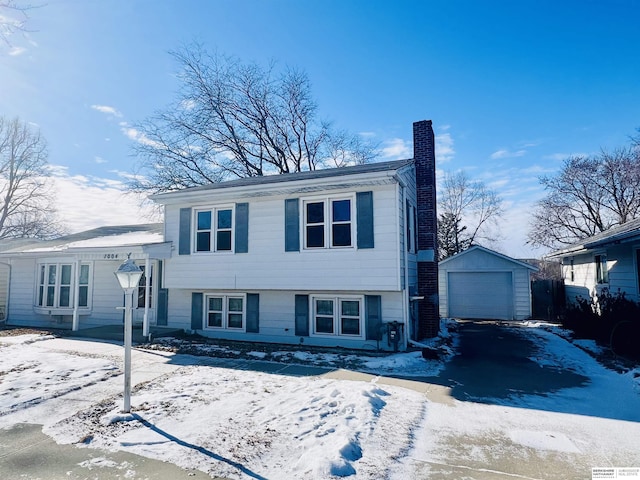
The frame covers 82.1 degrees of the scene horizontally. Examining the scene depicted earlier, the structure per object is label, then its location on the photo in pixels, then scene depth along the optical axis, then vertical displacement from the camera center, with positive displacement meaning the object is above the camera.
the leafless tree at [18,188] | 28.23 +7.20
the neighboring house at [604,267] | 11.60 +0.42
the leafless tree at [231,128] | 23.02 +10.17
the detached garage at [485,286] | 17.81 -0.41
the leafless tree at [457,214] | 33.41 +5.90
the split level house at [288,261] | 10.10 +0.53
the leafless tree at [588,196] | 27.28 +6.38
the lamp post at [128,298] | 5.55 -0.30
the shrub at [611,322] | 9.55 -1.37
